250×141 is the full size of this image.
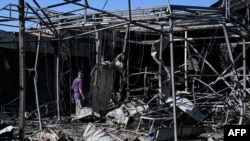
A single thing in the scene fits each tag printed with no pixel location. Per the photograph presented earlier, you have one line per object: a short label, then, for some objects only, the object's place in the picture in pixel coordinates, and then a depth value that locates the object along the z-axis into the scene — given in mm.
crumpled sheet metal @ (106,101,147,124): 14500
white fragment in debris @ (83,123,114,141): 10773
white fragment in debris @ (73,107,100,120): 15531
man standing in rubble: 16672
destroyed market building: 11438
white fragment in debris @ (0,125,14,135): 11552
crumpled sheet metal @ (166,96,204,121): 13328
